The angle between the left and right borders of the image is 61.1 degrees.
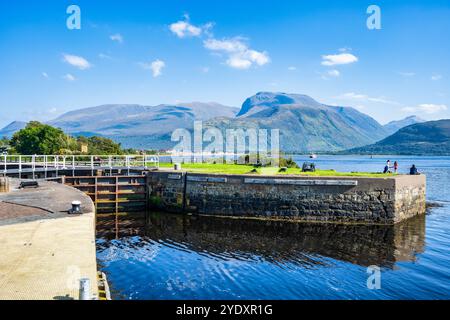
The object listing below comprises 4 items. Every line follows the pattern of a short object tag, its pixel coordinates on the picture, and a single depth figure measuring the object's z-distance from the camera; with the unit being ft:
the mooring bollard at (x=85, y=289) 24.06
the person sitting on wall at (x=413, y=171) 117.95
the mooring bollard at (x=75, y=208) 54.05
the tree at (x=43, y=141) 210.79
